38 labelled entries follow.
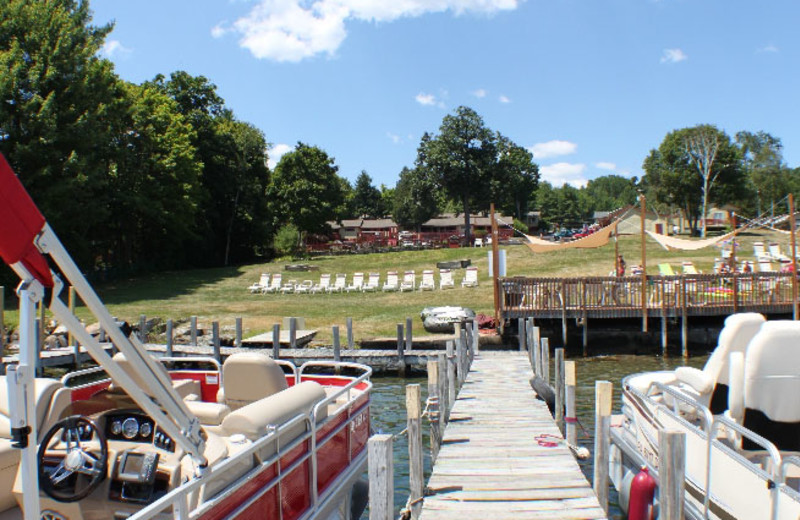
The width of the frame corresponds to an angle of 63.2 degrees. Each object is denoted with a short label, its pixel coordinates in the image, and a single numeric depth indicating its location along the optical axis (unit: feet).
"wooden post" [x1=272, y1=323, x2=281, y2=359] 65.72
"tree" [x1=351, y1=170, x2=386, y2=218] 409.28
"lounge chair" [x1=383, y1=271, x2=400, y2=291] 121.70
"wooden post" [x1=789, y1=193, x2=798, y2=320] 70.76
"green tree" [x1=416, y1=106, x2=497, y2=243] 218.79
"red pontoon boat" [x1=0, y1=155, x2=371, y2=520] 11.46
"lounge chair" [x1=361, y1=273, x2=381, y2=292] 122.93
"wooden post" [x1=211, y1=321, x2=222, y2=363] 68.68
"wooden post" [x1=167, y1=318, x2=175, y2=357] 70.18
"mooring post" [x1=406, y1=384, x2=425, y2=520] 26.45
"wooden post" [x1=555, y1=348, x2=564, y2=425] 41.09
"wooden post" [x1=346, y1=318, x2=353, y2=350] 69.38
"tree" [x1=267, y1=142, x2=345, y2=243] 214.28
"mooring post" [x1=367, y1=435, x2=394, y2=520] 18.90
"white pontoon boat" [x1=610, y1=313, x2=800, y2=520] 20.36
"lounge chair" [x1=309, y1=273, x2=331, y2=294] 123.44
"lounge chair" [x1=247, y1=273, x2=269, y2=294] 128.07
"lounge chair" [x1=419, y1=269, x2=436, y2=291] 118.52
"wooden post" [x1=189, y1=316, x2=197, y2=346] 75.56
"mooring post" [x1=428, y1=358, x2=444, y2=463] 32.30
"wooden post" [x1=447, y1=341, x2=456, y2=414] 40.82
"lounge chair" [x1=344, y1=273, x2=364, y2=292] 122.65
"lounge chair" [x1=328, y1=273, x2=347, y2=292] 122.31
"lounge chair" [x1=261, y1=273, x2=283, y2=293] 127.11
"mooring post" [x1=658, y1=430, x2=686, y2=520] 18.76
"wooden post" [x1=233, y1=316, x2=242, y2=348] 72.02
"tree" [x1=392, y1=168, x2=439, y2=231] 225.15
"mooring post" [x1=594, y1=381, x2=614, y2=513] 26.76
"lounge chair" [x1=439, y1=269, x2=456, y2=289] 119.14
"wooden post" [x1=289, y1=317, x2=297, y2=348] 70.09
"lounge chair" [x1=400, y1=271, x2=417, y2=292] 119.65
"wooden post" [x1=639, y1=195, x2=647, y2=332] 72.36
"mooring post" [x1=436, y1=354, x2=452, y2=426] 34.17
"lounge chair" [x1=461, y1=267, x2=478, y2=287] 119.14
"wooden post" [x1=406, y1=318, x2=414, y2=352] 67.92
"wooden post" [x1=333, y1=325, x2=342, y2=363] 63.77
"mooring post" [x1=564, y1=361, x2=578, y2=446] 32.78
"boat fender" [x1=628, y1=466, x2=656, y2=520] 26.37
